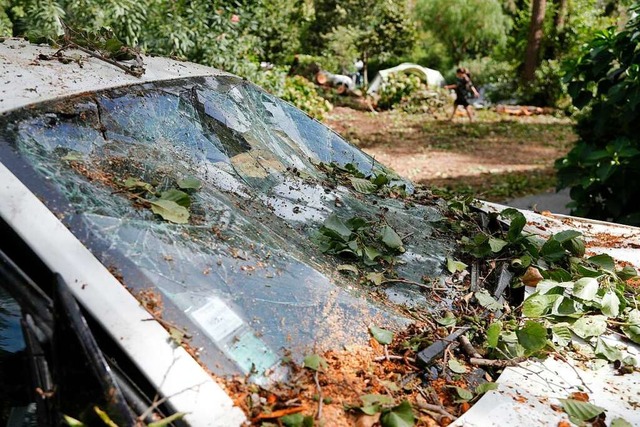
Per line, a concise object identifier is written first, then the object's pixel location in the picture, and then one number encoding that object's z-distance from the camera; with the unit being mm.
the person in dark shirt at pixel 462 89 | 14961
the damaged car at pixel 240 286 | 1509
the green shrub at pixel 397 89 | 16438
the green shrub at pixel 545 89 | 17297
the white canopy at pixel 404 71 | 17359
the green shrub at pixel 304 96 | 12930
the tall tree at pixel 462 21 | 20500
